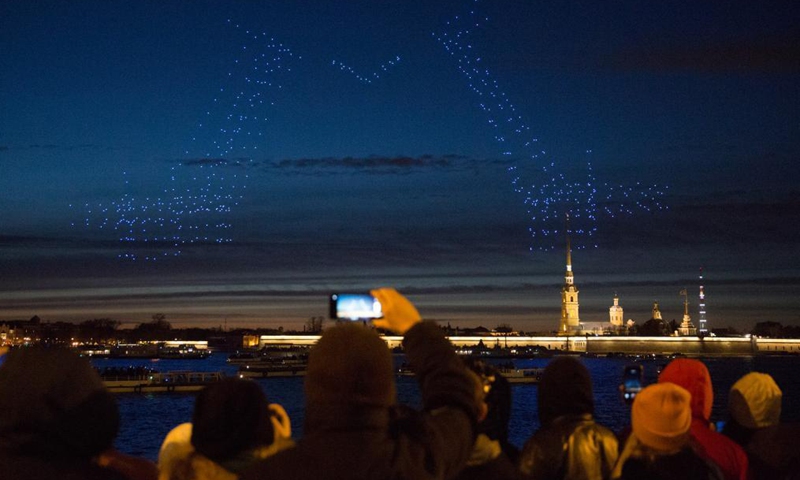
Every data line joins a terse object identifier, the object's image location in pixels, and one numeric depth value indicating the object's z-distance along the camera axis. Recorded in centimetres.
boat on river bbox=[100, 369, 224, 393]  6156
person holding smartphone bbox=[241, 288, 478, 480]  227
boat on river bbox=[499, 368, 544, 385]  7181
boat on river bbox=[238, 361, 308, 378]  8129
